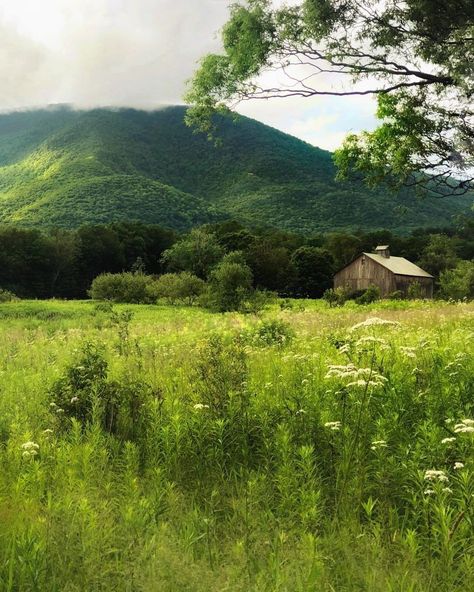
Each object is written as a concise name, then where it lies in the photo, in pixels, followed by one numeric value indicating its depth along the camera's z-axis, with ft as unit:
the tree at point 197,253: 228.43
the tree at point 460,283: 190.49
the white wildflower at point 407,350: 21.02
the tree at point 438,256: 273.75
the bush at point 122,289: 161.79
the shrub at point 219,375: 19.42
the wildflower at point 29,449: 14.03
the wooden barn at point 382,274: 232.73
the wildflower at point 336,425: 13.79
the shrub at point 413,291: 165.89
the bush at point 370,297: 149.30
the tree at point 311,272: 266.98
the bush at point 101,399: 19.79
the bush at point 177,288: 160.97
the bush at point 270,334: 40.24
